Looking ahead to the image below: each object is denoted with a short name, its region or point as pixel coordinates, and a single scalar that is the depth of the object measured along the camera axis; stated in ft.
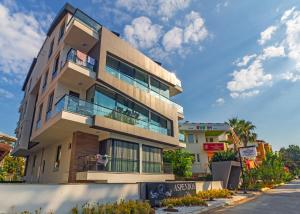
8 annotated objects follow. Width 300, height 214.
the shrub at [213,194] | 63.16
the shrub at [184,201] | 51.15
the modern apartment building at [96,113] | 54.34
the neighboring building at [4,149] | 44.11
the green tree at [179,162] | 93.61
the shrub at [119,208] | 35.77
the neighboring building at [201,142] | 130.49
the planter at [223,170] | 87.30
